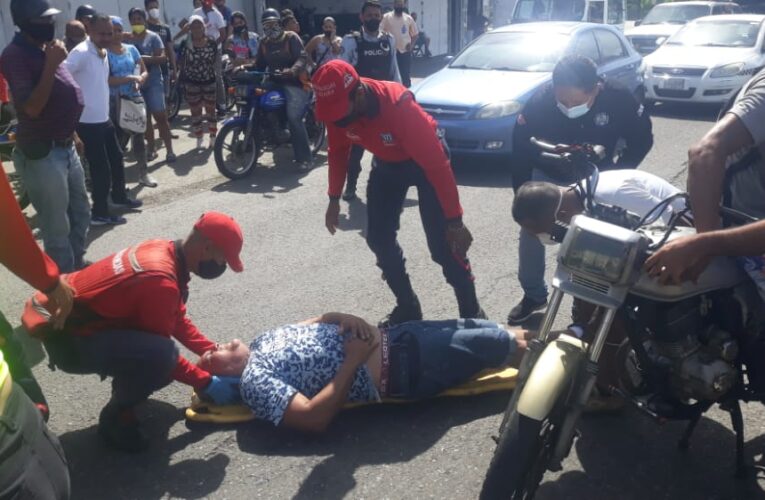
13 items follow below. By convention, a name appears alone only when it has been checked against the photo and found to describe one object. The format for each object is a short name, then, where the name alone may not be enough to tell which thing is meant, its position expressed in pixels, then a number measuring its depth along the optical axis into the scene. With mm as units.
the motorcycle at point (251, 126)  8391
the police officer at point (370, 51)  8633
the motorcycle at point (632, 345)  2520
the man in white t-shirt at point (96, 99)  6355
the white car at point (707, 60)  11797
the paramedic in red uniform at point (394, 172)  3867
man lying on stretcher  3352
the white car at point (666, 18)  16953
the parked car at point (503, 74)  8320
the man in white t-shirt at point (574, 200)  3074
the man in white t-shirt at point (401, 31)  11961
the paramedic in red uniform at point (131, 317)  3254
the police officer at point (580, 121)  4180
